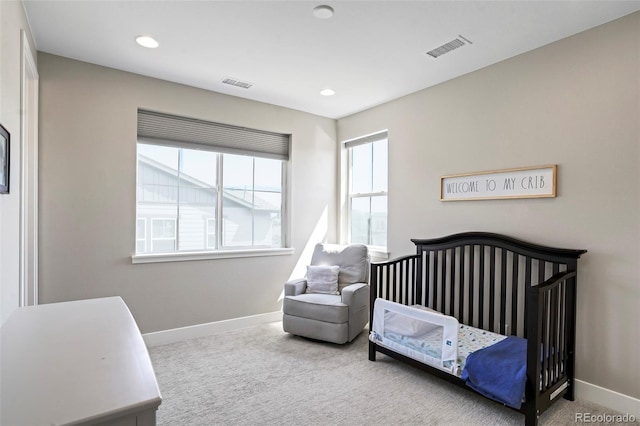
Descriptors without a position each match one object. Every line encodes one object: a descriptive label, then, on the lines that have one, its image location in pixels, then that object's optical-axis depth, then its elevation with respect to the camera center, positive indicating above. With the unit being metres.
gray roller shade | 3.40 +0.77
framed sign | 2.62 +0.22
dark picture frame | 1.72 +0.24
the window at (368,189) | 4.09 +0.25
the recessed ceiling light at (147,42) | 2.58 +1.24
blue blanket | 2.03 -0.96
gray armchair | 3.28 -0.88
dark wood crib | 2.05 -0.64
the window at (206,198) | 3.45 +0.12
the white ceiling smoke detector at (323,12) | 2.16 +1.23
